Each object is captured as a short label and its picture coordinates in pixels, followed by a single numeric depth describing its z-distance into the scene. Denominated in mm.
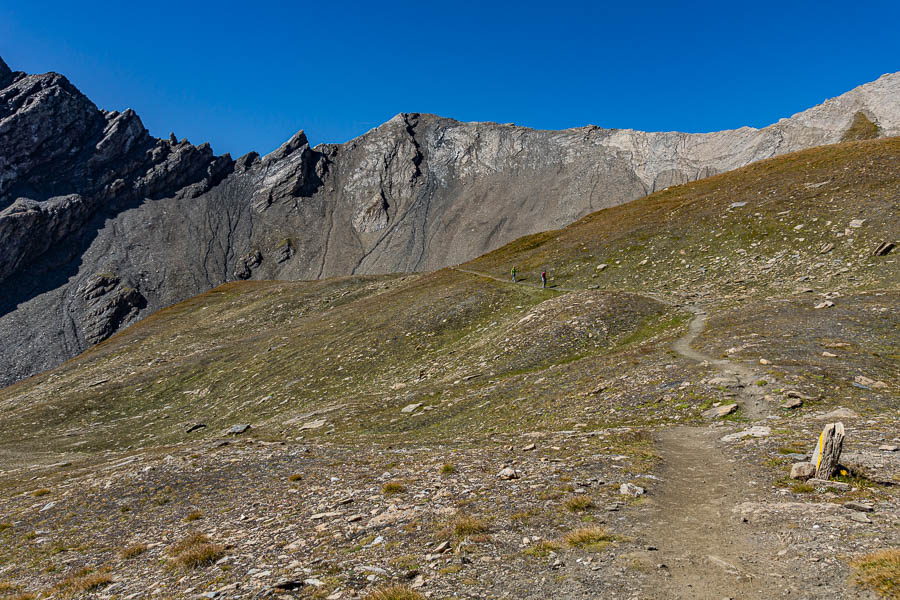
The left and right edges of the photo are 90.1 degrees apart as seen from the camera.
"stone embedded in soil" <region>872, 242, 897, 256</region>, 36438
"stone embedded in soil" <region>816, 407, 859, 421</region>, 15748
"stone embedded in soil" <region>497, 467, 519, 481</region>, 13777
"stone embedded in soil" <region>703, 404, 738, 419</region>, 17766
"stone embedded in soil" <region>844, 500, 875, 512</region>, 9086
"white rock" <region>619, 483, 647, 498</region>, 11438
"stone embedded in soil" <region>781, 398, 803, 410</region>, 17172
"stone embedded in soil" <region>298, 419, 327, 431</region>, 28625
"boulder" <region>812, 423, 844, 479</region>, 10617
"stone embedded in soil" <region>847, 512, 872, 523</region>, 8681
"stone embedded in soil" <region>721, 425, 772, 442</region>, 15092
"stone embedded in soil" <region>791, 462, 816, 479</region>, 10922
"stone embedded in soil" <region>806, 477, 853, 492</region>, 10195
